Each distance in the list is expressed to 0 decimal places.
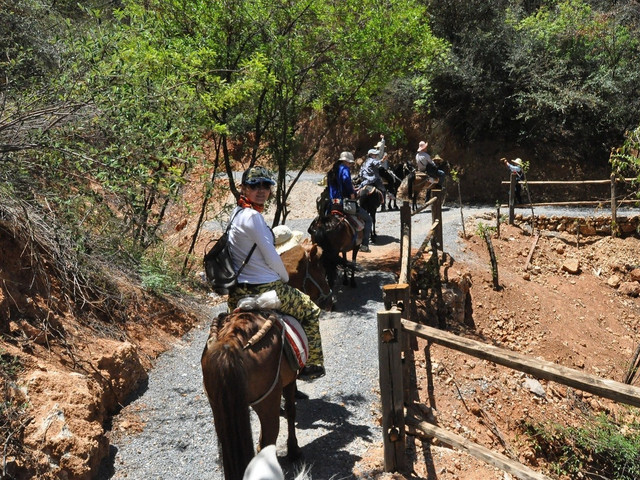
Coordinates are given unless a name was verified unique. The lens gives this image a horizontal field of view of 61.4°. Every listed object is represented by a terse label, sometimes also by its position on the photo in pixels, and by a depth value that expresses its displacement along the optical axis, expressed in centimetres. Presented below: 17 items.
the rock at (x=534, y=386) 771
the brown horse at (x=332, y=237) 883
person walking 1514
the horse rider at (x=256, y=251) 430
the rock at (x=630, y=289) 1298
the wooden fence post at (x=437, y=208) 1042
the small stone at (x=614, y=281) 1321
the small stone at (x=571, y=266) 1334
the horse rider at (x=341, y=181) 930
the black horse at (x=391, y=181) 1682
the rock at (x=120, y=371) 560
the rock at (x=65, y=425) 422
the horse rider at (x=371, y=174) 1248
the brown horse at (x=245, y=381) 345
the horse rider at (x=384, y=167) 1498
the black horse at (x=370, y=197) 1220
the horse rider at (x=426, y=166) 1612
